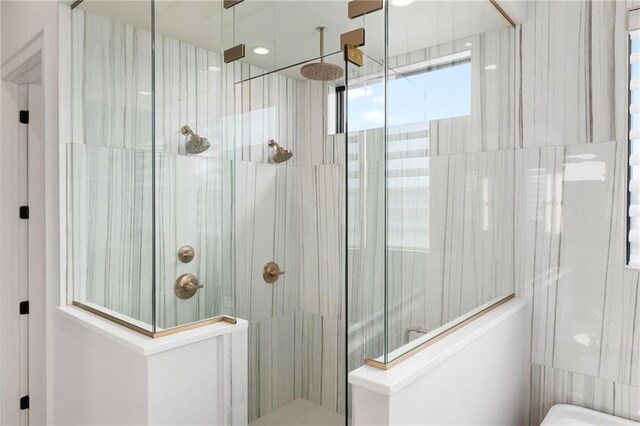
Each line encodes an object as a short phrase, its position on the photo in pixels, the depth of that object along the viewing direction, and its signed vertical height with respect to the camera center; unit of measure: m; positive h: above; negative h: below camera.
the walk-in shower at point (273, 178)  1.26 +0.05
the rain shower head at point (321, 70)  1.27 +0.40
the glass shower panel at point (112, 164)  1.34 +0.10
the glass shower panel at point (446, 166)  1.05 +0.10
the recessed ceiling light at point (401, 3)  1.01 +0.48
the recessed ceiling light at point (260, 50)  1.43 +0.49
